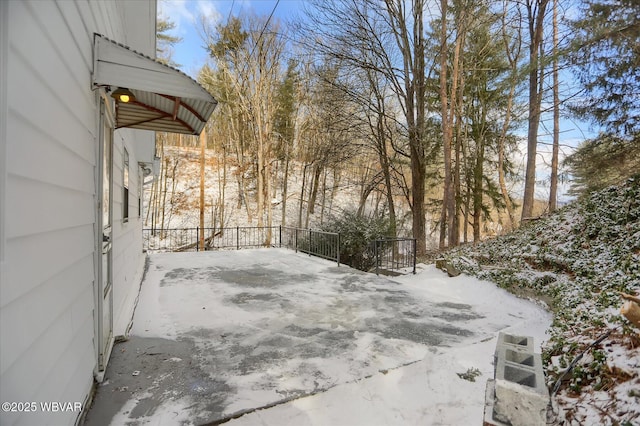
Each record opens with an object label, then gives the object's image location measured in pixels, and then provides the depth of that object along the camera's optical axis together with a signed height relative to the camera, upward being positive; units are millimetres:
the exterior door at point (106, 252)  2316 -413
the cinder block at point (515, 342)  1925 -794
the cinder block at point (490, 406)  1476 -919
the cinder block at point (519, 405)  1445 -872
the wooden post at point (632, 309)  1588 -456
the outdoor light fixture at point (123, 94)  2462 +880
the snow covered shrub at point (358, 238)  7738 -623
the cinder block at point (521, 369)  1595 -824
